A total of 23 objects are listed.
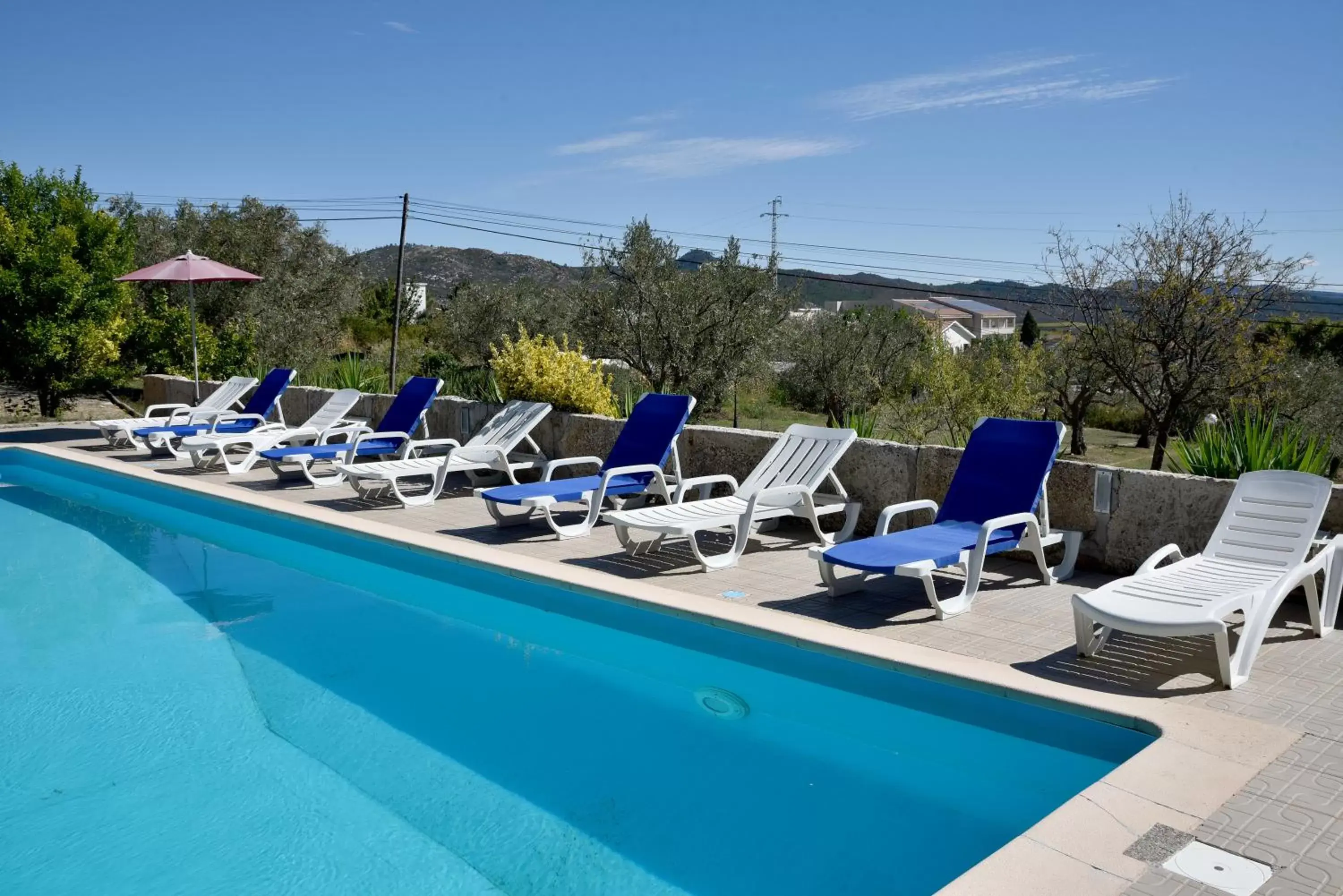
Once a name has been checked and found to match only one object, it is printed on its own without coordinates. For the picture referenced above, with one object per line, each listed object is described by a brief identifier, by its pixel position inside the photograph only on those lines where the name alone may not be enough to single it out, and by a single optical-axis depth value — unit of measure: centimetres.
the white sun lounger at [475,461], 868
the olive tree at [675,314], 2075
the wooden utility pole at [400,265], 1928
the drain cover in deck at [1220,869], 255
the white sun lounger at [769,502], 630
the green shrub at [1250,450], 580
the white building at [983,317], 11512
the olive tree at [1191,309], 1589
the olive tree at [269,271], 2230
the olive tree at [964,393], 2270
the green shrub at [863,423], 805
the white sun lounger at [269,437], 1067
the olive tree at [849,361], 3391
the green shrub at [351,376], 1347
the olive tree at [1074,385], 2509
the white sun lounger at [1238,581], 401
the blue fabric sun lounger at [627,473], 728
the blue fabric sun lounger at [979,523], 514
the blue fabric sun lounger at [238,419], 1167
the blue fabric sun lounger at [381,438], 975
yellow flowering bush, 948
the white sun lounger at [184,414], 1236
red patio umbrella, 1259
